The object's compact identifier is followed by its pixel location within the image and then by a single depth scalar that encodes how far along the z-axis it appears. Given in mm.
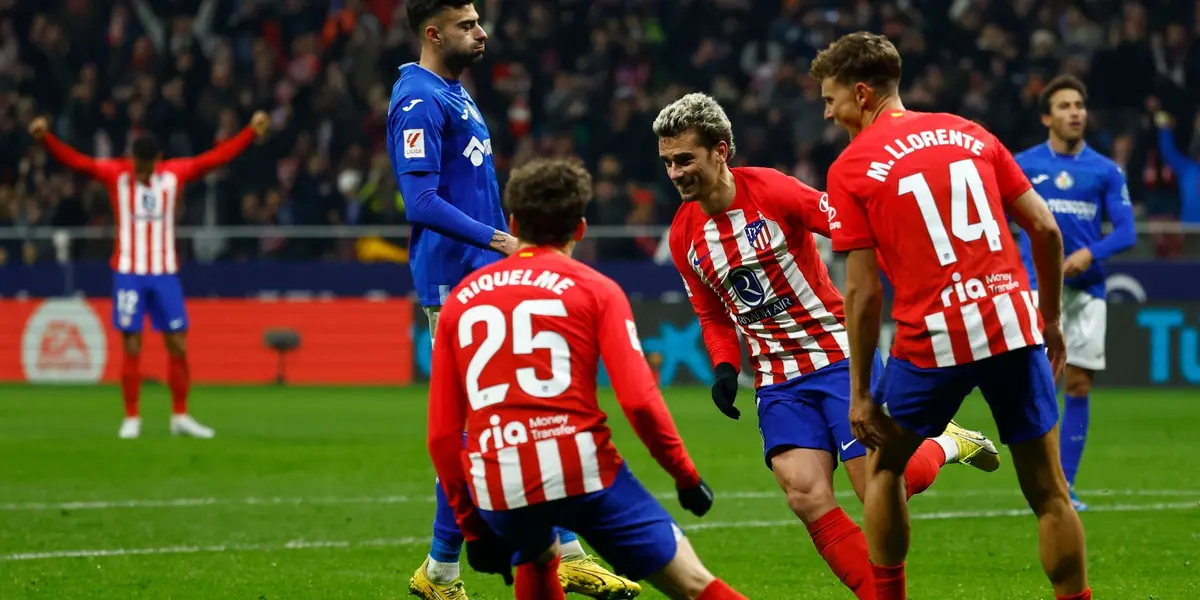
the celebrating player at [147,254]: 27922
